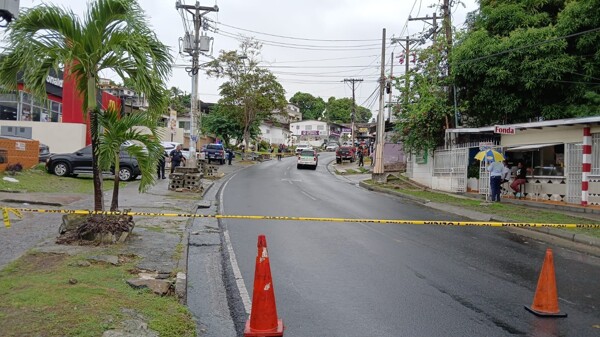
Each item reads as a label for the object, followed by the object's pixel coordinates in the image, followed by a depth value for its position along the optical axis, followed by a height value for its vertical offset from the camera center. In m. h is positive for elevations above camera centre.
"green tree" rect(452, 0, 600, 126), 18.58 +4.33
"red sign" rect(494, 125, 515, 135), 17.73 +1.51
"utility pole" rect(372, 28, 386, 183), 30.50 +1.51
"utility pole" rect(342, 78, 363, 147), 65.72 +11.53
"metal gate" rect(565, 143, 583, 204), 16.88 +0.07
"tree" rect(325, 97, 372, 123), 133.12 +15.68
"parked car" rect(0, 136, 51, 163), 25.34 +0.54
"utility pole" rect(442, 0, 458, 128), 23.89 +6.70
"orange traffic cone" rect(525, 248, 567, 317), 5.79 -1.45
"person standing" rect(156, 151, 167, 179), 24.93 -0.38
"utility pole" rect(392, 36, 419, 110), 33.20 +8.74
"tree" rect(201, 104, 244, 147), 60.59 +4.82
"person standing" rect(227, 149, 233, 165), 44.18 +0.99
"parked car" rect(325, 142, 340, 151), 91.72 +4.22
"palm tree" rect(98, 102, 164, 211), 8.68 +0.42
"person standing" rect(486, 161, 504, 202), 18.47 -0.20
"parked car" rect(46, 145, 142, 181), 21.52 +0.03
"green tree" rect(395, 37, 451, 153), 24.53 +3.31
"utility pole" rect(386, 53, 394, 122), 34.48 +6.71
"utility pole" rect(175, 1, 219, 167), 25.73 +6.31
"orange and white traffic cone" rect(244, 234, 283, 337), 4.82 -1.36
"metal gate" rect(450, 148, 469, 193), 22.16 +0.09
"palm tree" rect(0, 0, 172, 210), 7.98 +1.88
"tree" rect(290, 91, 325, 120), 137.00 +17.65
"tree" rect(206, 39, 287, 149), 49.09 +7.83
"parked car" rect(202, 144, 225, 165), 44.06 +1.17
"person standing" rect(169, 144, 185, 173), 25.20 +0.39
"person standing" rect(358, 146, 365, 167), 45.90 +1.02
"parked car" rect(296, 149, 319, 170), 43.41 +0.71
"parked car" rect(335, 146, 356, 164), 53.34 +1.56
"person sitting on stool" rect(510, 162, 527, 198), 19.02 -0.26
